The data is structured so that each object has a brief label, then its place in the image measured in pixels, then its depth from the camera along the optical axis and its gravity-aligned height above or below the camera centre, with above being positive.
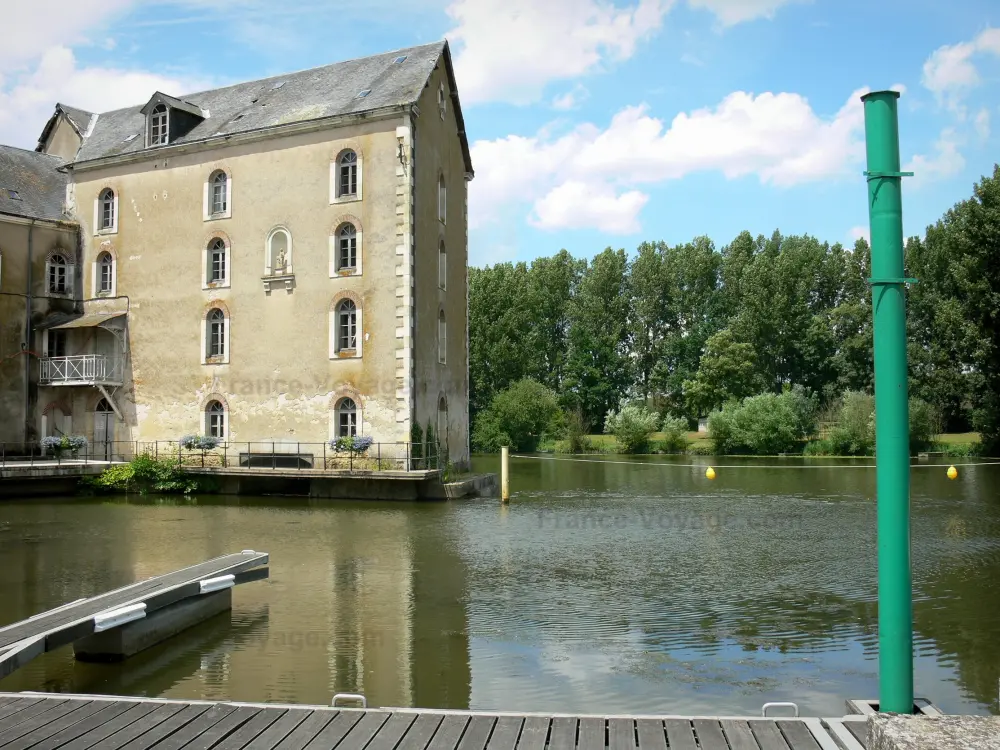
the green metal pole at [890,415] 4.61 +0.04
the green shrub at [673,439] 50.72 -0.82
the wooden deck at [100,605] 6.48 -1.59
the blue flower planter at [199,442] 25.52 -0.33
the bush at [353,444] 23.62 -0.41
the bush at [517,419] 49.76 +0.45
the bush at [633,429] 50.27 -0.19
